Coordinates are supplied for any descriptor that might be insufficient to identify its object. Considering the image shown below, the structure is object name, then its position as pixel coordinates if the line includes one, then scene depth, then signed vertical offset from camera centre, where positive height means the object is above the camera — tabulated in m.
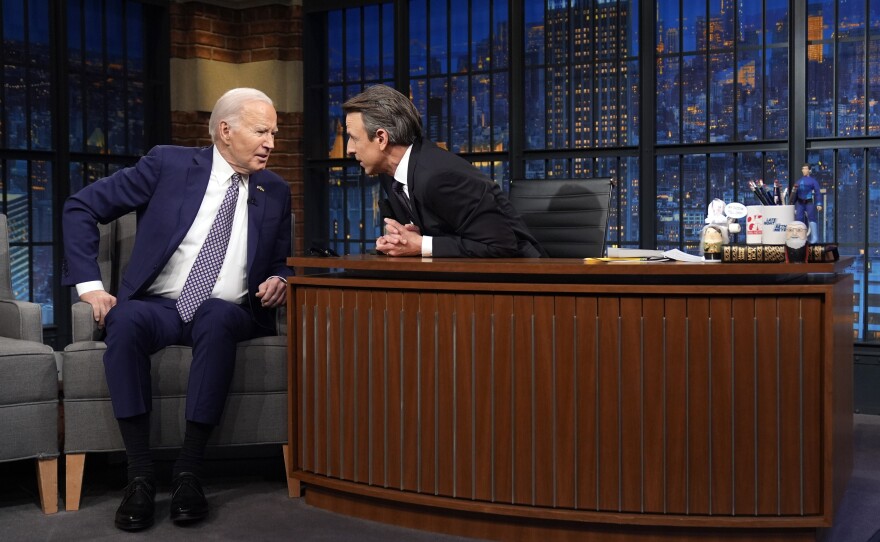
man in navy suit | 2.85 -0.09
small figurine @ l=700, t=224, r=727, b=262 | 2.60 -0.03
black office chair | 3.71 +0.07
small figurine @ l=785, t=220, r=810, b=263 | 2.42 -0.03
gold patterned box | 2.41 -0.06
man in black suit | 2.93 +0.13
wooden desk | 2.40 -0.43
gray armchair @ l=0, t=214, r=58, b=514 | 2.80 -0.51
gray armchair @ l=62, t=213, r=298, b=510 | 2.91 -0.51
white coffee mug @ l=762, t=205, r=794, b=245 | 2.53 +0.02
